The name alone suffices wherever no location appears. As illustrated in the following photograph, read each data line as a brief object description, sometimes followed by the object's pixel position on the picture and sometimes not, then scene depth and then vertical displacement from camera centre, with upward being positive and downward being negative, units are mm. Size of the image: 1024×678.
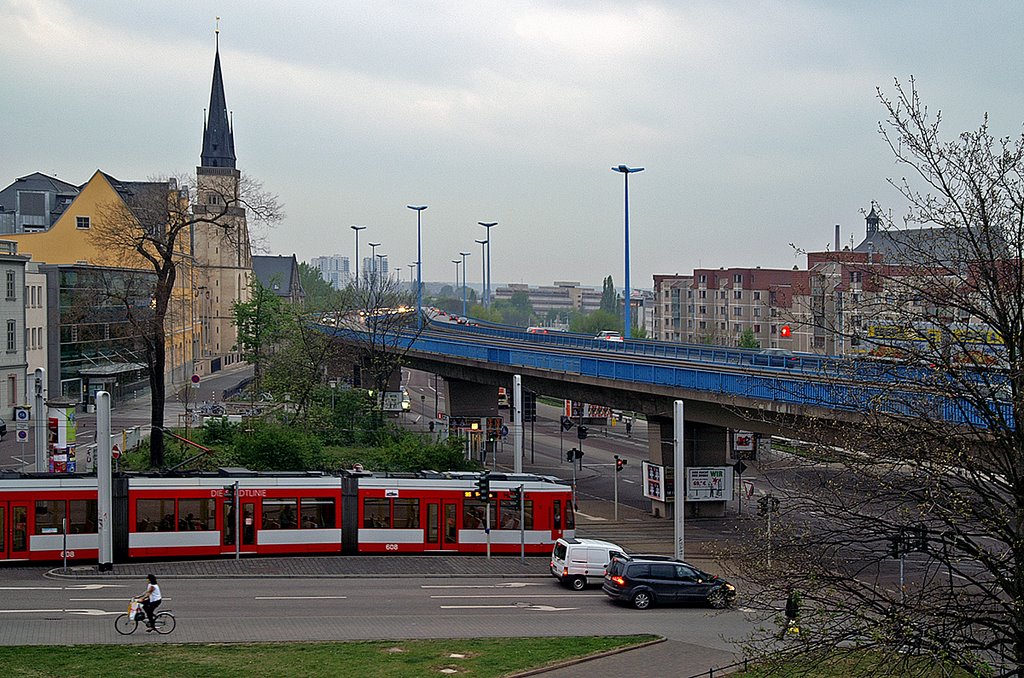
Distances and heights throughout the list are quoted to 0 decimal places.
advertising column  42062 -4946
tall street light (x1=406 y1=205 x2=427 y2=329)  115662 +5510
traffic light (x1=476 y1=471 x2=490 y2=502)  34188 -5344
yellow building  46094 +3037
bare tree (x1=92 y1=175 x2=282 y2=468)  44000 +3030
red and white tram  31078 -6066
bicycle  23500 -6695
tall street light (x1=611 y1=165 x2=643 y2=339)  70750 +9103
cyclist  23609 -6101
